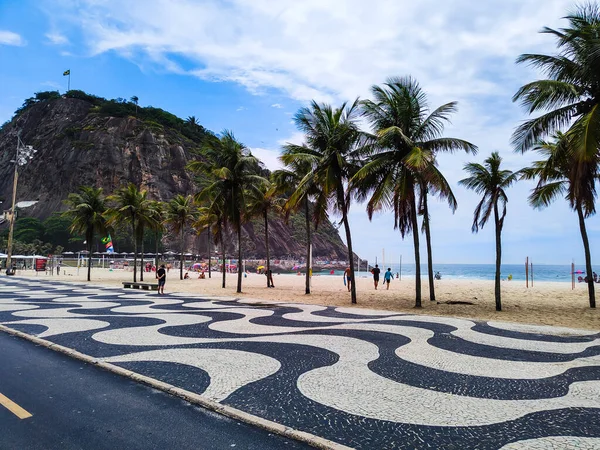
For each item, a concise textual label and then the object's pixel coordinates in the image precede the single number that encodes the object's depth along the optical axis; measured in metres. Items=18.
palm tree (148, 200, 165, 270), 35.31
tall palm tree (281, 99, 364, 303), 17.95
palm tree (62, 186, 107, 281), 35.25
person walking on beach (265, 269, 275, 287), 27.86
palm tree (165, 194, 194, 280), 39.36
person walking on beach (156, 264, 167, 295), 21.56
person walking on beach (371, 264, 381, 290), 27.08
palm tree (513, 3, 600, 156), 12.42
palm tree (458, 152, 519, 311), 16.20
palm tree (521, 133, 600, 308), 13.63
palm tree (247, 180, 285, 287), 25.99
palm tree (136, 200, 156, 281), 34.28
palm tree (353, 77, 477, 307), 16.14
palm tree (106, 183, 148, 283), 33.31
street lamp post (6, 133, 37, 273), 42.47
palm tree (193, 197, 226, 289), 25.13
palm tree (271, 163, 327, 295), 20.39
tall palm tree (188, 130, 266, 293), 23.03
